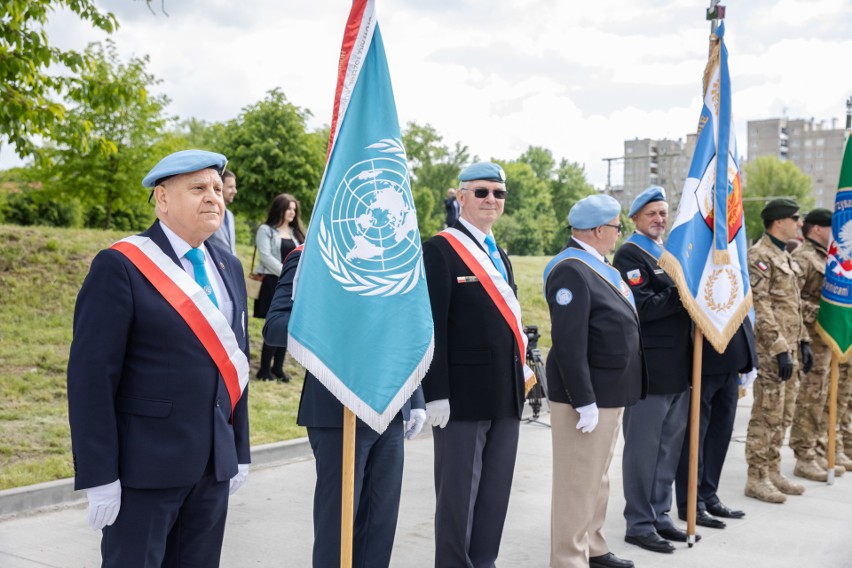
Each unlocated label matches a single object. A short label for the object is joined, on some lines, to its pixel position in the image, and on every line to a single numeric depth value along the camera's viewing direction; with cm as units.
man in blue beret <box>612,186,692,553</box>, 583
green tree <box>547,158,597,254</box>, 10200
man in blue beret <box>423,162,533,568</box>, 459
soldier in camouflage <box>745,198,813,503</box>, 696
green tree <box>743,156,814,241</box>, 9231
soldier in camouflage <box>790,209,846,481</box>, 802
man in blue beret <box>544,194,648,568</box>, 489
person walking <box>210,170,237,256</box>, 689
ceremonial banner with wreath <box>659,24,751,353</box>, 609
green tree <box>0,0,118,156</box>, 852
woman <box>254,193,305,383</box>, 912
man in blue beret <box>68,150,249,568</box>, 289
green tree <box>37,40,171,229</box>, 2277
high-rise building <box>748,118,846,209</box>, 14962
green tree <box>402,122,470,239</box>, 6556
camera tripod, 1028
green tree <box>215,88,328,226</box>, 1952
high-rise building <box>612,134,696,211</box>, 16175
